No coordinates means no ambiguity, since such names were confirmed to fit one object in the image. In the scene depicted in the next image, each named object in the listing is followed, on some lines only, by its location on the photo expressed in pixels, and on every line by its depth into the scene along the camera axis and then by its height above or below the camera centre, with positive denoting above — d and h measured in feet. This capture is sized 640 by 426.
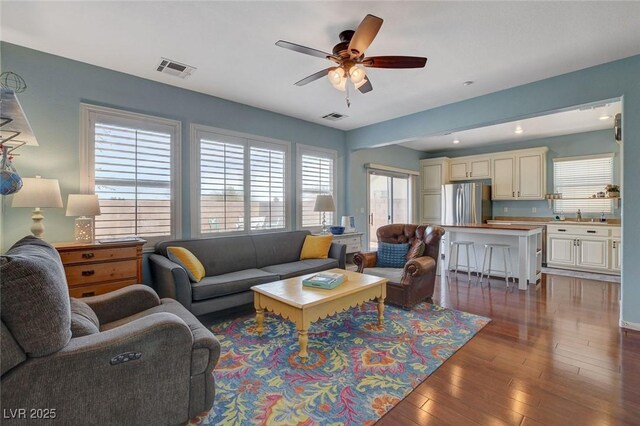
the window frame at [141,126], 10.13 +2.39
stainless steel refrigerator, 21.85 +0.62
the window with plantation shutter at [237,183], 12.97 +1.38
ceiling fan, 7.02 +3.98
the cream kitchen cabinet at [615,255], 16.53 -2.48
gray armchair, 4.01 -2.29
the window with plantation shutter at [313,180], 16.79 +1.86
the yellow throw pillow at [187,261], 10.18 -1.71
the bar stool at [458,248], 16.43 -2.17
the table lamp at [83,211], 8.89 +0.04
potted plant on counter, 17.63 +1.18
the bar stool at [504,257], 15.33 -2.46
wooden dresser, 8.52 -1.62
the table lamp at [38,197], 7.90 +0.43
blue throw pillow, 13.25 -2.00
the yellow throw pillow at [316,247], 14.60 -1.76
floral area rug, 6.03 -3.99
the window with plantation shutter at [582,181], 18.72 +1.93
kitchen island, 14.51 -1.64
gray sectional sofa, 9.78 -2.30
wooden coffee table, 7.82 -2.54
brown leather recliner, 11.32 -2.29
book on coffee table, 9.01 -2.16
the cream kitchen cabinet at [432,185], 24.68 +2.25
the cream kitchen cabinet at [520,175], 20.52 +2.61
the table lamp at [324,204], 15.85 +0.40
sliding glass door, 21.30 +0.87
